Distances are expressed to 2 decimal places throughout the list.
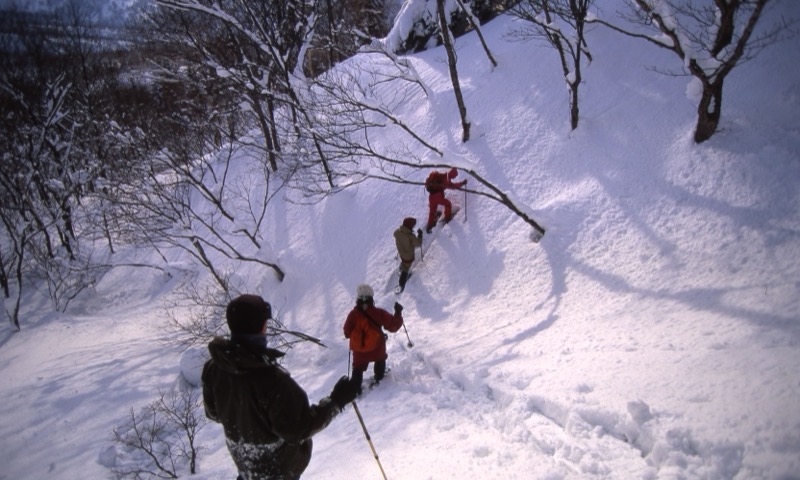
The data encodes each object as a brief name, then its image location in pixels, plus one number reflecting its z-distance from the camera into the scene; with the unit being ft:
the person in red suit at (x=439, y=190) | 28.65
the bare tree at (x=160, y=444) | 18.30
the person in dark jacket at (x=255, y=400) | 7.05
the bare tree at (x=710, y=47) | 17.20
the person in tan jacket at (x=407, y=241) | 27.48
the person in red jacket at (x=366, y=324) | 16.39
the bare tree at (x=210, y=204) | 35.06
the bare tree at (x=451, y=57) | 29.89
